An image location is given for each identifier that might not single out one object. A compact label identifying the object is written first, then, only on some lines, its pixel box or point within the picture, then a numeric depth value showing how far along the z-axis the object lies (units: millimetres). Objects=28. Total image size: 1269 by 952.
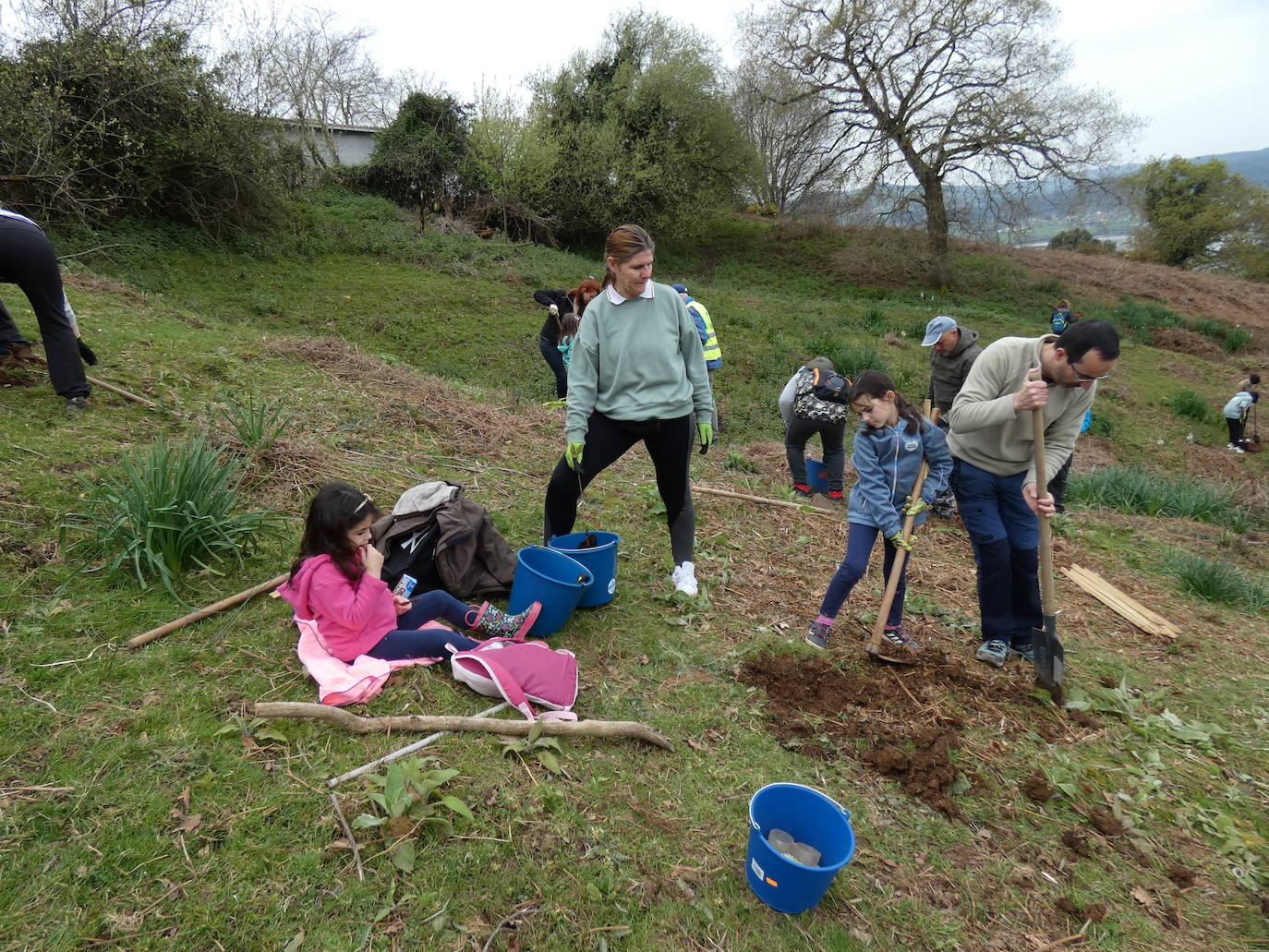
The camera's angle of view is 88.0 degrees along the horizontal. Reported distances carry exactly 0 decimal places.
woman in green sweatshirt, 3287
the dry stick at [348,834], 1883
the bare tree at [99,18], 9695
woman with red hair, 7852
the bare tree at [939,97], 18031
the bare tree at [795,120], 19812
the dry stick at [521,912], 1846
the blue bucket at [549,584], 3102
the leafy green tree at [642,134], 20719
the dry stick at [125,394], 4688
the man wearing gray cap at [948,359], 5688
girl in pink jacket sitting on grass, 2660
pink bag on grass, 2604
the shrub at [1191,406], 12688
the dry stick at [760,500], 5719
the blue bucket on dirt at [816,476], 6290
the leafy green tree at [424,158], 19562
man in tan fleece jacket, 3178
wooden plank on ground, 4328
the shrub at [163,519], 2953
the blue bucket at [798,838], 1950
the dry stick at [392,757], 2156
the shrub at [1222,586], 4852
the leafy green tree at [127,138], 8977
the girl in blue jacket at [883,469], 3328
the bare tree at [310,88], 13023
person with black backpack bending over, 5730
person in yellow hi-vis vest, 5824
